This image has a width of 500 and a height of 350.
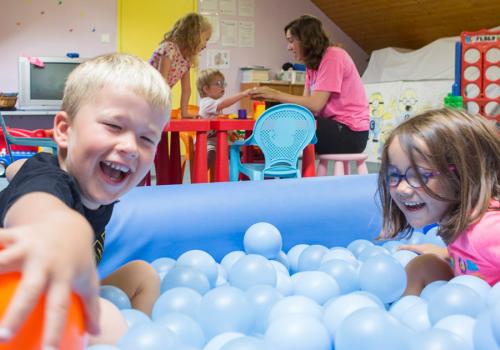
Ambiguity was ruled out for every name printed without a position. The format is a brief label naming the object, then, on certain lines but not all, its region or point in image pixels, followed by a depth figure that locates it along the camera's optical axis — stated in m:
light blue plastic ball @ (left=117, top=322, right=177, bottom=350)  0.75
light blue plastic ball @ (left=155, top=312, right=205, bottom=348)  0.84
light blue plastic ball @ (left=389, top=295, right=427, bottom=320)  1.02
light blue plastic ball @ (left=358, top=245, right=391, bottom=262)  1.41
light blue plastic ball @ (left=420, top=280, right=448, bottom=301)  1.07
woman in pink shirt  2.37
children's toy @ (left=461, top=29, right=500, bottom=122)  3.46
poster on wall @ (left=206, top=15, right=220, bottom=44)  5.67
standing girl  2.50
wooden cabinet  5.56
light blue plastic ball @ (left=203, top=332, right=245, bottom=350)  0.83
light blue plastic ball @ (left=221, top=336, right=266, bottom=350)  0.71
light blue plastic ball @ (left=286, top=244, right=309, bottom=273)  1.45
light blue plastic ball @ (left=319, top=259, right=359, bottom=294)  1.18
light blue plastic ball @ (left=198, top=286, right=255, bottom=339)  0.91
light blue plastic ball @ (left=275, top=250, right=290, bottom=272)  1.46
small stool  2.36
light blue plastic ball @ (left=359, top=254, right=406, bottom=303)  1.08
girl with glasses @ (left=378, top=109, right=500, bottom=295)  1.05
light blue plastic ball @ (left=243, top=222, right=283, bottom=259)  1.37
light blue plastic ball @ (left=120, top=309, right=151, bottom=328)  0.90
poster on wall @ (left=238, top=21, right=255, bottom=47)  5.83
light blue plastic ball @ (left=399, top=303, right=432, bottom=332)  0.92
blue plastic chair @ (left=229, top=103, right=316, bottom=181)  2.14
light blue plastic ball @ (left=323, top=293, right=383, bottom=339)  0.90
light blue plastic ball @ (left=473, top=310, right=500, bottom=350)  0.76
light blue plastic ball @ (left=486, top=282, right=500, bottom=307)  0.91
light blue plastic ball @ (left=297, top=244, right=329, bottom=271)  1.34
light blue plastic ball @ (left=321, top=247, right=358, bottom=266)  1.34
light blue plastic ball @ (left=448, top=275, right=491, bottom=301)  1.00
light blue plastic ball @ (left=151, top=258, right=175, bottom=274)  1.28
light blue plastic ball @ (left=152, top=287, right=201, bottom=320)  0.99
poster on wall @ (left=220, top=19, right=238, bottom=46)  5.73
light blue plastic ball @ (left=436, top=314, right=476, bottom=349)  0.82
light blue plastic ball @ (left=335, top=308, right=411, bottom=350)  0.75
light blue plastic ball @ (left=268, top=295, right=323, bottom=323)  0.95
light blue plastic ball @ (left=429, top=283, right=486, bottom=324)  0.90
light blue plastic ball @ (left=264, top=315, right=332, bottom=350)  0.79
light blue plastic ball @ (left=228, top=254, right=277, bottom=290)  1.15
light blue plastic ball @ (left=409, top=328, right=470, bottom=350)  0.73
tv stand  4.50
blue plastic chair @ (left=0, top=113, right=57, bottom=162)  2.53
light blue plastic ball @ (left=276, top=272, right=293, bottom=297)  1.20
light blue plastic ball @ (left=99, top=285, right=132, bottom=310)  1.00
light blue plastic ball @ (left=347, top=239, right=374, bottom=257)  1.49
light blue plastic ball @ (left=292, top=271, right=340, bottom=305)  1.10
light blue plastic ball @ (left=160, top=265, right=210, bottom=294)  1.12
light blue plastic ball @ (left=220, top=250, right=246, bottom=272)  1.37
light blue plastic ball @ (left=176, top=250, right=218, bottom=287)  1.23
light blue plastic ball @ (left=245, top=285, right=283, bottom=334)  1.00
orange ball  0.44
